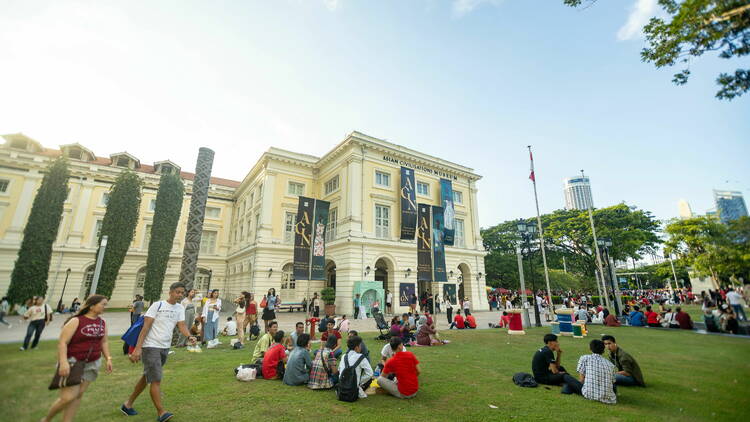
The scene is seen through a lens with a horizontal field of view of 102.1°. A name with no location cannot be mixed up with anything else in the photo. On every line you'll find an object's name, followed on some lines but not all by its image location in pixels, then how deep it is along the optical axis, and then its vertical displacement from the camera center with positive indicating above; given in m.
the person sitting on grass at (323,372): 5.47 -1.36
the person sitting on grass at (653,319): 13.84 -1.03
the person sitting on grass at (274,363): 6.12 -1.34
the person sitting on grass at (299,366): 5.70 -1.30
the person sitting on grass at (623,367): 5.55 -1.30
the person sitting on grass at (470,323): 14.97 -1.32
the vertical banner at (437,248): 16.06 +2.46
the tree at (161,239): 22.50 +4.16
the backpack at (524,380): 5.59 -1.53
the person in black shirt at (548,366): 5.64 -1.30
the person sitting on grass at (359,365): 5.08 -1.13
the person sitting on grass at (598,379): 4.74 -1.29
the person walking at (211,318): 9.51 -0.72
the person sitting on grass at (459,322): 14.81 -1.26
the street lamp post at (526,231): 14.41 +2.99
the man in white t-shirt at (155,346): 3.79 -0.64
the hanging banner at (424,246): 15.54 +2.48
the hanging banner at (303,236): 14.45 +2.74
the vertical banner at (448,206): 22.71 +6.93
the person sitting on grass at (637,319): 14.60 -1.11
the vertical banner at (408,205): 20.20 +6.35
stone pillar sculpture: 7.66 +1.93
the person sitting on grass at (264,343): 7.16 -1.14
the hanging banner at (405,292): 21.59 +0.22
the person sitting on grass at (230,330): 11.82 -1.32
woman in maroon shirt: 2.53 -0.48
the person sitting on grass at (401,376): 5.04 -1.31
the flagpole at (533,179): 16.67 +6.36
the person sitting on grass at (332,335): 6.41 -1.00
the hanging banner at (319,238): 14.87 +2.71
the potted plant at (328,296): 21.39 -0.07
